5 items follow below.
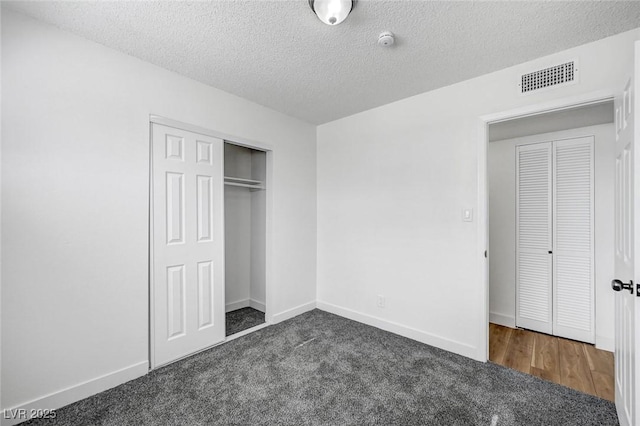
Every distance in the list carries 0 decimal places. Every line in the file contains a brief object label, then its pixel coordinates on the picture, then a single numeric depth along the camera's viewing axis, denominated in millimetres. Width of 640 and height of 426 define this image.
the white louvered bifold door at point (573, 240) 2889
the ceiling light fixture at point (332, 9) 1585
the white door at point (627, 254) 1335
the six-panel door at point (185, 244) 2350
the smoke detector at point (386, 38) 1880
